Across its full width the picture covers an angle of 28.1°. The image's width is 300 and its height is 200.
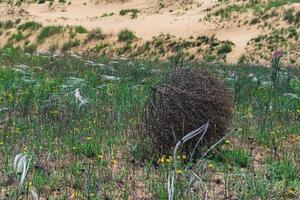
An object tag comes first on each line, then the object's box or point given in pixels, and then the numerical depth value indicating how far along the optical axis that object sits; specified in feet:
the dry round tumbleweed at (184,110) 22.24
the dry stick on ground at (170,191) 15.28
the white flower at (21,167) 15.71
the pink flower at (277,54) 35.58
